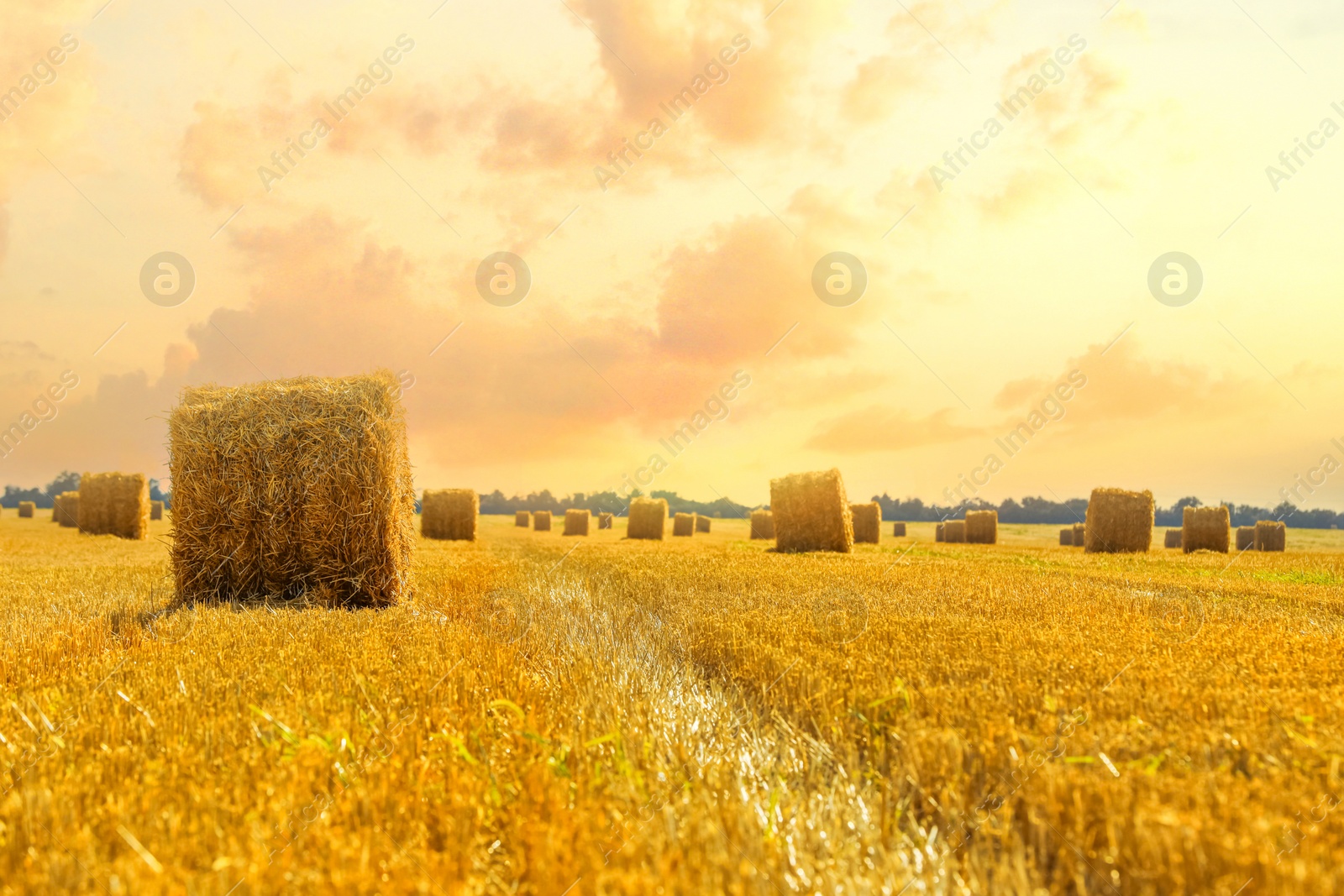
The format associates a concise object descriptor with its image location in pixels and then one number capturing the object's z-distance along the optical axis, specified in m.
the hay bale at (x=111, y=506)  28.62
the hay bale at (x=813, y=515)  21.67
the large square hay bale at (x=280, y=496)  9.60
